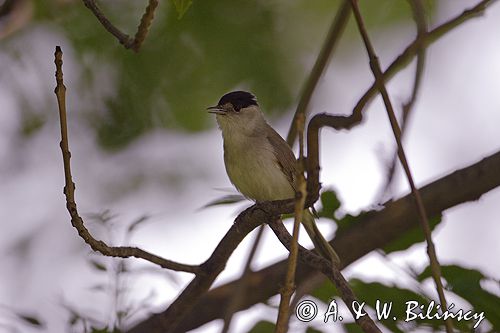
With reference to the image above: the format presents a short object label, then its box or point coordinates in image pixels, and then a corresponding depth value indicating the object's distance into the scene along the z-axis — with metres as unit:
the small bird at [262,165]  9.30
